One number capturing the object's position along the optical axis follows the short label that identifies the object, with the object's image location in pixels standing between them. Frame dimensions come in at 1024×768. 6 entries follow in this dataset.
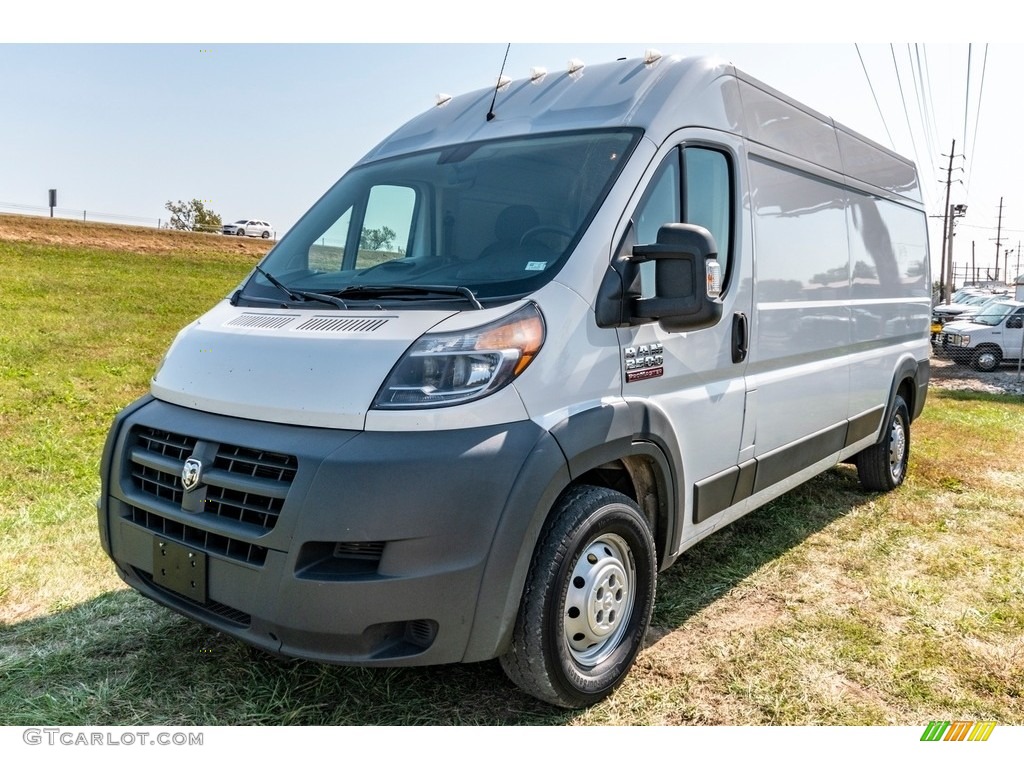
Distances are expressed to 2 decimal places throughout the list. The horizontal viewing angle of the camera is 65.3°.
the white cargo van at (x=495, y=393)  2.62
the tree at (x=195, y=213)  50.84
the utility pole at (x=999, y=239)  79.00
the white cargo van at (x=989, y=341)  19.36
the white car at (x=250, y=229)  43.97
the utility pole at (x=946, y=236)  41.42
